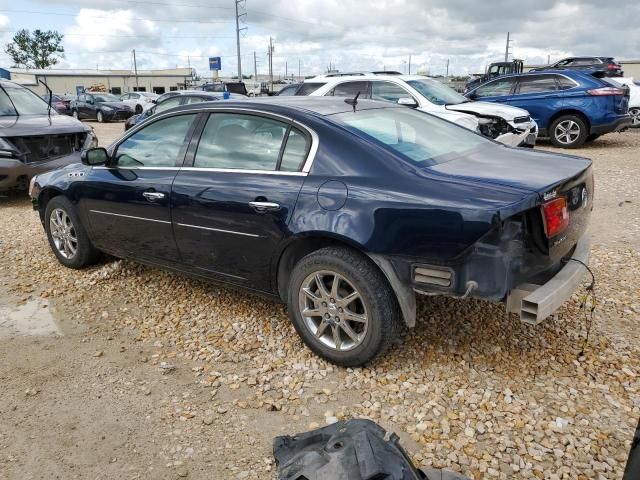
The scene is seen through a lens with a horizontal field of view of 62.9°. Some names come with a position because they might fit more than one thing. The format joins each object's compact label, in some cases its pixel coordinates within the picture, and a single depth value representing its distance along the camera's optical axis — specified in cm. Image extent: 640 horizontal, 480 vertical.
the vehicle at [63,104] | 2778
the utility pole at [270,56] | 5800
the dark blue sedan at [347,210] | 263
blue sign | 4831
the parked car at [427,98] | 926
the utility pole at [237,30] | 4400
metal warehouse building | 5875
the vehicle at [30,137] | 731
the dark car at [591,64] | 1934
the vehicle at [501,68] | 2553
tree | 7725
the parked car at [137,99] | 2770
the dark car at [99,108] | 2659
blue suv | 1094
